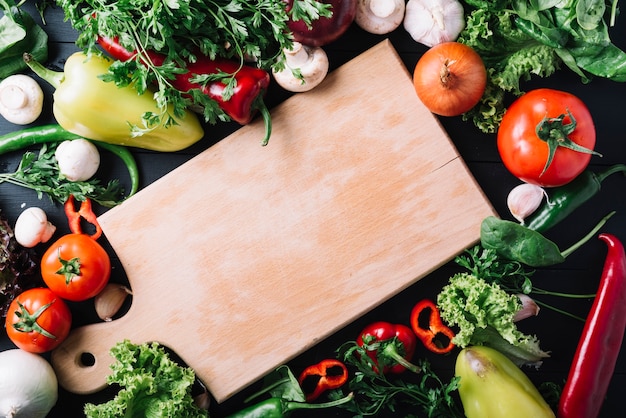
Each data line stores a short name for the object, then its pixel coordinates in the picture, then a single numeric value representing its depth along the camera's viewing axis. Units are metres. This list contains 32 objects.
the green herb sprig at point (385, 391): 0.80
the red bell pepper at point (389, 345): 0.80
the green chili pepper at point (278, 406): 0.80
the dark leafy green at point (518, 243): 0.78
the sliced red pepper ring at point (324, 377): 0.83
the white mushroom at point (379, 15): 0.80
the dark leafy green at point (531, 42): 0.76
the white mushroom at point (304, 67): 0.79
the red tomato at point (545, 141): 0.77
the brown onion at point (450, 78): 0.78
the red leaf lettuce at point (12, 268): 0.81
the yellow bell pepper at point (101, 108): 0.79
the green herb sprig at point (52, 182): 0.83
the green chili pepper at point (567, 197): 0.81
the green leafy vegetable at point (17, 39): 0.81
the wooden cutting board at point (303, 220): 0.81
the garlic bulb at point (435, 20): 0.81
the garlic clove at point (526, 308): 0.83
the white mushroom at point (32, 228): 0.82
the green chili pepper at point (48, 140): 0.83
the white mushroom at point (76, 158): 0.82
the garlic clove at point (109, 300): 0.83
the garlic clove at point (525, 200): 0.82
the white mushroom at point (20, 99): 0.82
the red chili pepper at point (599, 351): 0.82
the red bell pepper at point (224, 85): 0.78
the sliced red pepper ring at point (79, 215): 0.83
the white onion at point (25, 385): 0.79
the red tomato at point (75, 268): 0.79
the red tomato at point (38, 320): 0.79
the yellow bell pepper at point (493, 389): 0.78
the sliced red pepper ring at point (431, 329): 0.83
